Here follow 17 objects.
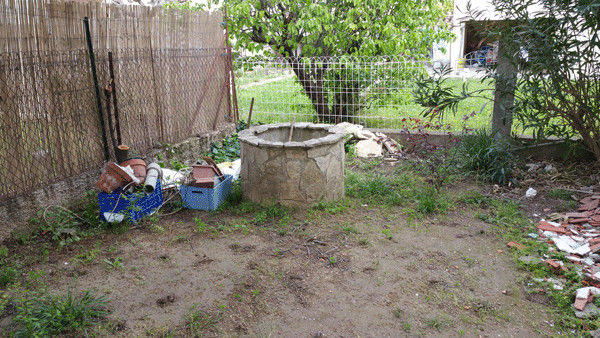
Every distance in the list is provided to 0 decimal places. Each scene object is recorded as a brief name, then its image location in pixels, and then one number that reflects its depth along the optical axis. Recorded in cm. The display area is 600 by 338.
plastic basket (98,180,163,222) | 475
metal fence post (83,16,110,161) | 507
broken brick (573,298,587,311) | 329
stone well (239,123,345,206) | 513
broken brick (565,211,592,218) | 484
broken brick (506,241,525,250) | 431
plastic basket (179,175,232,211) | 529
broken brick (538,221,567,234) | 459
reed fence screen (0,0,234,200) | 440
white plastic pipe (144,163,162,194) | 504
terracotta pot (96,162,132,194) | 476
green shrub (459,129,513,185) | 604
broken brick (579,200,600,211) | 497
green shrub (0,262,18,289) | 366
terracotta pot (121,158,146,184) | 518
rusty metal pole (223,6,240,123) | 795
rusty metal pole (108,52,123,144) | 535
